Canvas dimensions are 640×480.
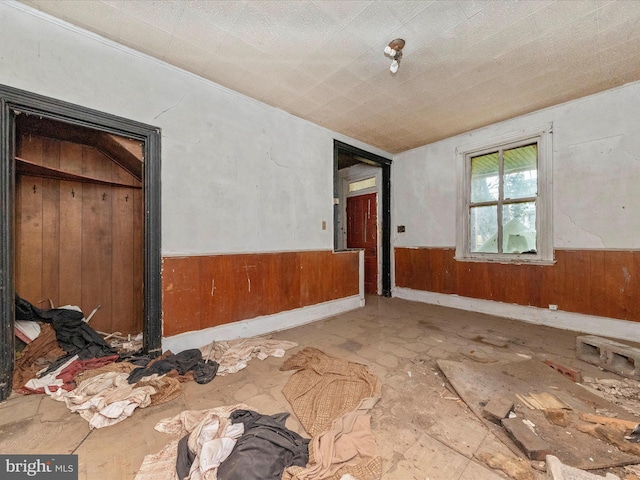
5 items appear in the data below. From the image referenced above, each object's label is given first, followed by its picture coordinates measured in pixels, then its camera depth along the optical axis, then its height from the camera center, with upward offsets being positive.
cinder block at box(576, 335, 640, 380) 2.16 -1.06
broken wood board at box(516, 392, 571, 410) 1.75 -1.13
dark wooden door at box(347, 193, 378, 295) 5.52 +0.20
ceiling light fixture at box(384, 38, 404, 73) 2.22 +1.65
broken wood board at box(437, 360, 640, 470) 1.37 -1.14
